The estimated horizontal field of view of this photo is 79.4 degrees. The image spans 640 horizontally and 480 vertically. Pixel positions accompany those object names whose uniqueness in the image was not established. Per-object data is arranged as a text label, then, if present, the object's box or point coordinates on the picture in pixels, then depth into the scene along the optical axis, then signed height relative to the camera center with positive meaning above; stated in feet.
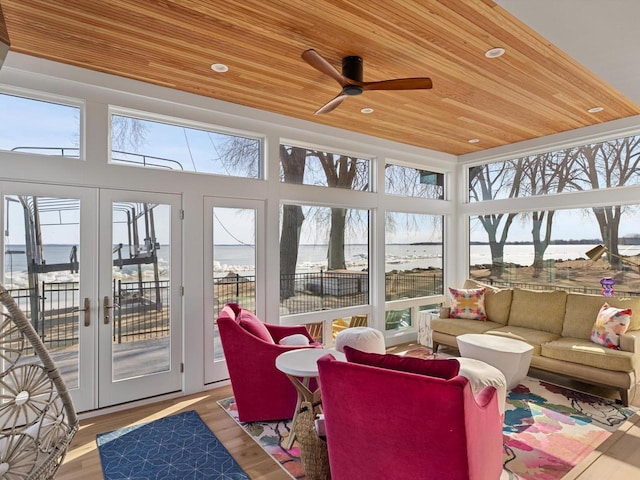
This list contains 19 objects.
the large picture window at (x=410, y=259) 18.97 -0.85
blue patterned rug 8.41 -5.02
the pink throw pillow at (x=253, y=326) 10.88 -2.39
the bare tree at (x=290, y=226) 15.33 +0.68
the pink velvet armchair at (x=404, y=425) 5.62 -2.87
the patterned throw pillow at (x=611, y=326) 12.52 -2.77
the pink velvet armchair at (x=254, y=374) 10.43 -3.59
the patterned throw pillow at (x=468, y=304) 17.28 -2.78
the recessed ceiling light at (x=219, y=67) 10.75 +4.96
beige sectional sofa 11.88 -3.46
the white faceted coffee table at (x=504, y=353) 12.28 -3.63
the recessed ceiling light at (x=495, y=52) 9.82 +4.92
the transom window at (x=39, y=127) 10.30 +3.23
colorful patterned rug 8.66 -4.98
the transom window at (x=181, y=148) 12.04 +3.23
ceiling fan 9.78 +4.12
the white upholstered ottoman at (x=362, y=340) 10.60 -2.73
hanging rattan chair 3.71 -1.91
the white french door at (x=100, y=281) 10.50 -1.14
